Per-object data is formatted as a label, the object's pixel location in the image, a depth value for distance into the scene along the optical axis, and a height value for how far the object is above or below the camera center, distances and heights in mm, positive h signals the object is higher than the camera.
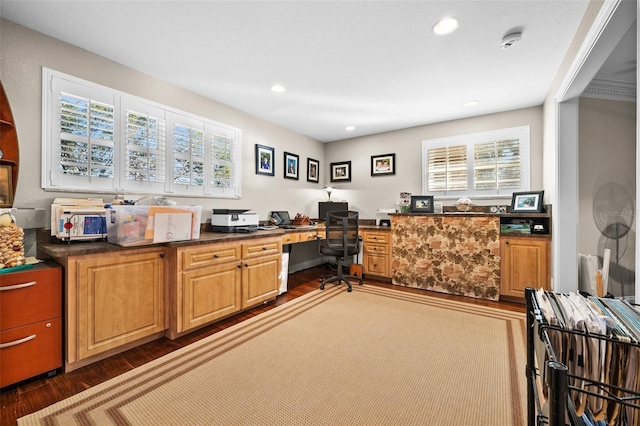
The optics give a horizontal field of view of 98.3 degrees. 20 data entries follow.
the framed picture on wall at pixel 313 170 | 5344 +848
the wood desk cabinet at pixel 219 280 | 2400 -668
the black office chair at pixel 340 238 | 3896 -361
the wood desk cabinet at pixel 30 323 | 1692 -720
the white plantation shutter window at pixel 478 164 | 3908 +765
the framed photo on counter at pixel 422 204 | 4223 +155
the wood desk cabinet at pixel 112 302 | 1924 -688
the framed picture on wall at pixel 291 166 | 4759 +834
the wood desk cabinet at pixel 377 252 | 4297 -611
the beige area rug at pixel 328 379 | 1511 -1098
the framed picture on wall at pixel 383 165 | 4922 +892
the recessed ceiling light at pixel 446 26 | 2105 +1470
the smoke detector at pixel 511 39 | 2250 +1454
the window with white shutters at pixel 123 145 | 2346 +686
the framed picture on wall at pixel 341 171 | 5461 +844
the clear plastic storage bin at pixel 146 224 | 2199 -103
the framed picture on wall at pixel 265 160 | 4211 +824
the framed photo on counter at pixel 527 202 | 3437 +168
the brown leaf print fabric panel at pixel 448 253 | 3543 -533
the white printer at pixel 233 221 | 3055 -95
